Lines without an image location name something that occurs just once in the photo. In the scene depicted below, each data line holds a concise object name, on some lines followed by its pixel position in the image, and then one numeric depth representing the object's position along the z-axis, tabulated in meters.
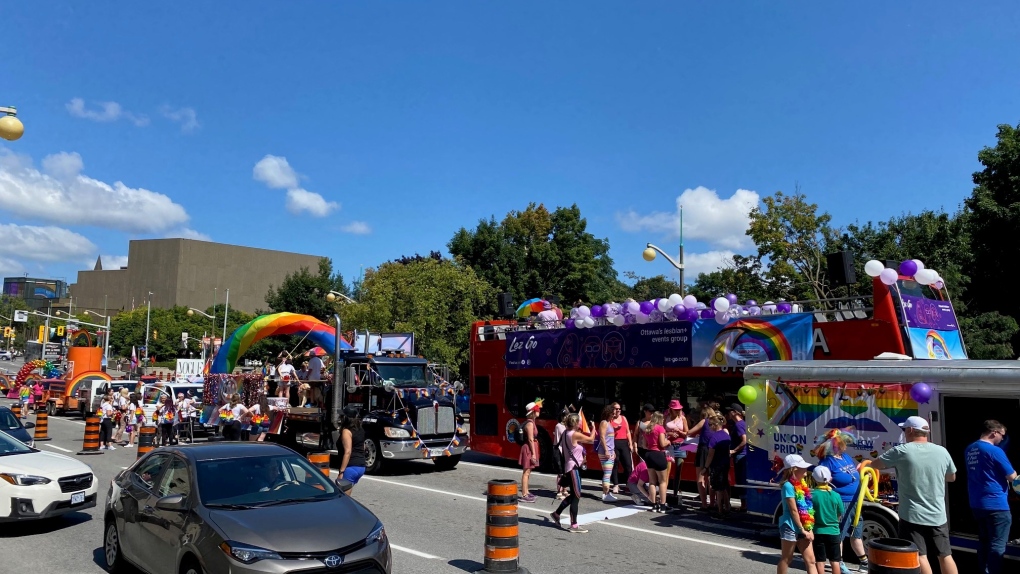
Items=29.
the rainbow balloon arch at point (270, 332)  22.62
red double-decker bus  11.78
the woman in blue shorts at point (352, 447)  9.98
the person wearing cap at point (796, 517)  6.90
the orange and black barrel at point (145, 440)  16.83
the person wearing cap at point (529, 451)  12.44
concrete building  123.38
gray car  5.75
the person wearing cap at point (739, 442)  11.92
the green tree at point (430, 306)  37.66
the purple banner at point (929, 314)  11.42
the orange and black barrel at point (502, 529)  7.64
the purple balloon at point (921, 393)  8.56
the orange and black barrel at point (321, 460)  11.35
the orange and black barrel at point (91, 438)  19.83
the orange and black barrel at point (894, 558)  5.05
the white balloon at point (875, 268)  11.27
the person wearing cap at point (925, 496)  6.93
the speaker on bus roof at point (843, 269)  11.98
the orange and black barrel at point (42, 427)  23.75
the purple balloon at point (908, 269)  11.61
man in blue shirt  7.01
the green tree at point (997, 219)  26.31
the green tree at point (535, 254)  46.78
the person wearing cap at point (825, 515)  6.95
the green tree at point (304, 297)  62.87
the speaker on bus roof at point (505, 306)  20.11
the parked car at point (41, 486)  9.46
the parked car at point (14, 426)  15.02
